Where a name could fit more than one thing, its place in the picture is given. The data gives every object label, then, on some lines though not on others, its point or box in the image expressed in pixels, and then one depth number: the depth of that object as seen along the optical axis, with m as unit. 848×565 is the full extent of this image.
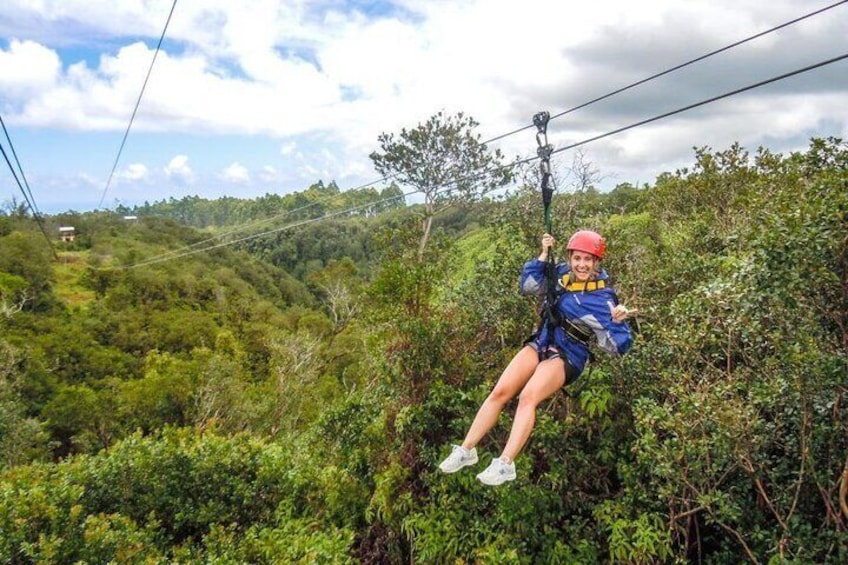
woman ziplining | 3.82
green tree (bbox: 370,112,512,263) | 17.09
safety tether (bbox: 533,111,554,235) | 4.01
